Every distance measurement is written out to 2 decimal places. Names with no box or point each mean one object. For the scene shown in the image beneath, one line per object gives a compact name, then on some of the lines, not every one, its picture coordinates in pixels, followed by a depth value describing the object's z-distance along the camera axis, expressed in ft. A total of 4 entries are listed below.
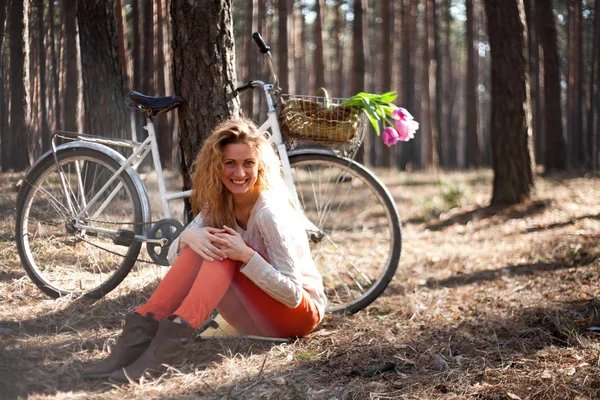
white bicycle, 10.62
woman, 7.83
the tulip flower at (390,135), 11.25
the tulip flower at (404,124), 11.14
